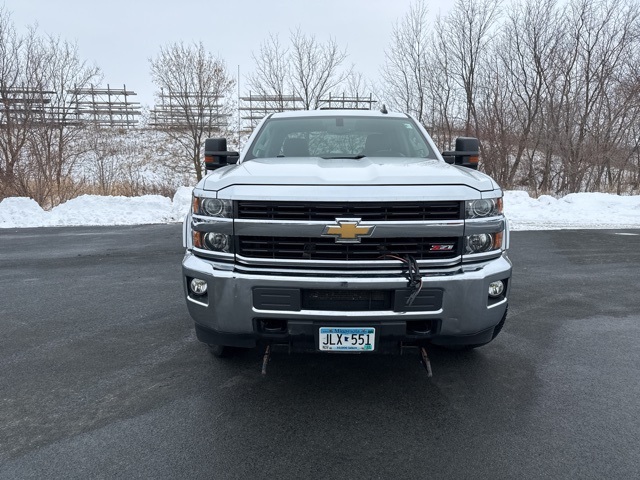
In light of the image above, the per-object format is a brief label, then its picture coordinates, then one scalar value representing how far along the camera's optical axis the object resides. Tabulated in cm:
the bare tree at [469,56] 2164
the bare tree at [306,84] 2070
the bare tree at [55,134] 1514
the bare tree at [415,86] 2259
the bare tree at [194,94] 1858
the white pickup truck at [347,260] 263
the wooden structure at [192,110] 1872
